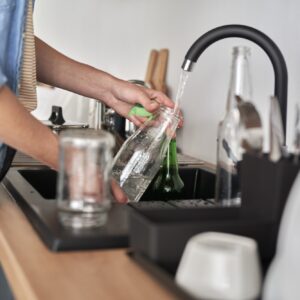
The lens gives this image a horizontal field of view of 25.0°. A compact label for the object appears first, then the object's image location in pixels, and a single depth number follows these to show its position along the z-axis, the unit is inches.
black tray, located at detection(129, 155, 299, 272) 32.1
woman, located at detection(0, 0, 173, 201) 41.7
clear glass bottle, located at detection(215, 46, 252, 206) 40.6
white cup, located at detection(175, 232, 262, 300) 28.7
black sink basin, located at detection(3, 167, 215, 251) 36.3
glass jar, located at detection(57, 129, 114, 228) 36.5
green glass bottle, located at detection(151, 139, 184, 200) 57.4
